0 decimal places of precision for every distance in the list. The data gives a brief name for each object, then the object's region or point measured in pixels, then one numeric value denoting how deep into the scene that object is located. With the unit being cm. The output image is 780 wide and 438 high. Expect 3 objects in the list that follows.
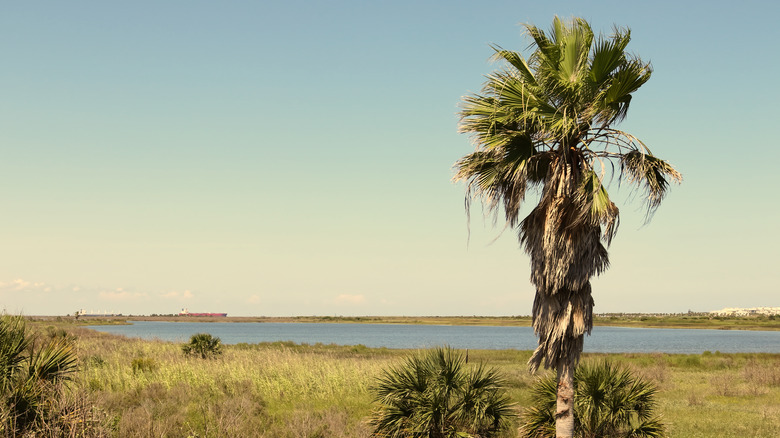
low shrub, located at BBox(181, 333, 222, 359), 3169
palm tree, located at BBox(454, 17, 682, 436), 1116
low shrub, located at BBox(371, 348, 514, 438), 1153
